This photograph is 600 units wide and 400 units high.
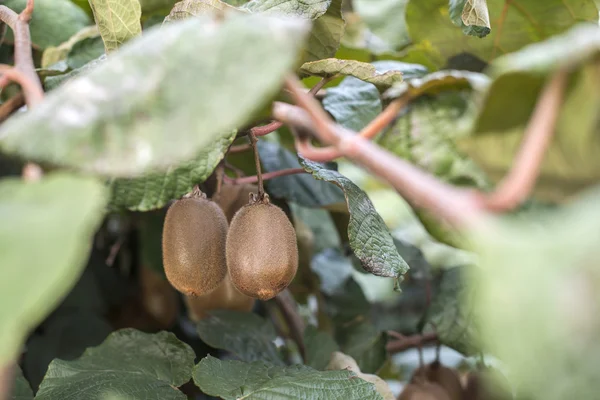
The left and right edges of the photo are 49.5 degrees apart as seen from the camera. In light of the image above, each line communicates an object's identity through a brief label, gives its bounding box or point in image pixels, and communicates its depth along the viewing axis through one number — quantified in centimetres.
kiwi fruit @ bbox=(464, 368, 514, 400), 92
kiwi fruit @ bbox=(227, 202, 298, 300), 69
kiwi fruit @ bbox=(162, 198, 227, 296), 74
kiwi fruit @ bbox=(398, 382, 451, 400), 99
